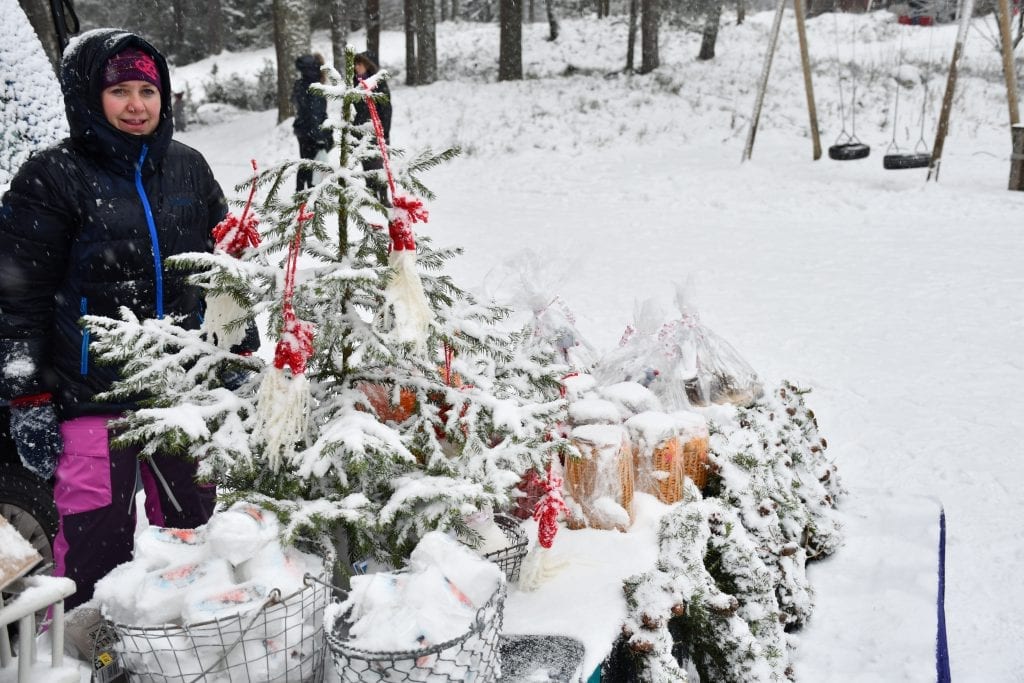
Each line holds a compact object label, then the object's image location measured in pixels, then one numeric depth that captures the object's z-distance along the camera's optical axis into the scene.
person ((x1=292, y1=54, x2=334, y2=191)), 8.92
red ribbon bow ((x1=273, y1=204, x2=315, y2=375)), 1.76
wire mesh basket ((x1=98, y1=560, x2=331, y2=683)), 1.64
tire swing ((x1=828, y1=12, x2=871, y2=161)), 10.90
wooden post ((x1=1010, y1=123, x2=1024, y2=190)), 9.80
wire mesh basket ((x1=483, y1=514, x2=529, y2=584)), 2.35
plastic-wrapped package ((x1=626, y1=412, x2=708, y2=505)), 3.07
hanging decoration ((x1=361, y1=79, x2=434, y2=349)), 1.87
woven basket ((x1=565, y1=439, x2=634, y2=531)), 2.82
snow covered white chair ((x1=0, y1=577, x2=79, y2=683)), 1.45
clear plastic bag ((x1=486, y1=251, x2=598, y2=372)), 3.61
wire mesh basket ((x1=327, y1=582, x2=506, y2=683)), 1.62
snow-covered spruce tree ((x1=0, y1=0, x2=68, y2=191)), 3.16
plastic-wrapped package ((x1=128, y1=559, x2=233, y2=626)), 1.67
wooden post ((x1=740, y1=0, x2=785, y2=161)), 10.72
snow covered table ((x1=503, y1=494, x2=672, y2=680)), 2.26
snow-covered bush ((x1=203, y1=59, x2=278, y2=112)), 22.59
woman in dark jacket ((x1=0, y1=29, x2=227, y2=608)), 2.38
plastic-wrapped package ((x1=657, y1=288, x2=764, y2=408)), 3.78
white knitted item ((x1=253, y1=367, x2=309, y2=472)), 1.82
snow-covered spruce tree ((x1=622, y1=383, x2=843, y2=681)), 2.42
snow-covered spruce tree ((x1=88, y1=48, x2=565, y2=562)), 1.93
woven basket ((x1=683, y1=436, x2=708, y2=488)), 3.27
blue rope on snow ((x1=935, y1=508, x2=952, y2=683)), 2.95
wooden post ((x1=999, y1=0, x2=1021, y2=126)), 9.23
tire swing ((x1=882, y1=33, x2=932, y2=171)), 10.34
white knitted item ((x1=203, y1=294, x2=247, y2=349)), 2.04
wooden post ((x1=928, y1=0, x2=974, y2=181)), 9.36
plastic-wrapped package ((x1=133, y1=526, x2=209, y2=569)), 1.78
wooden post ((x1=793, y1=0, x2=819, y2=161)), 10.57
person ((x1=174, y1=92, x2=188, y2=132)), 20.80
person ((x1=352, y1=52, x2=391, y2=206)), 7.61
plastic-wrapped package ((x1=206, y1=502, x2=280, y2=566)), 1.72
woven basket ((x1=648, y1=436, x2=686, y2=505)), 3.07
